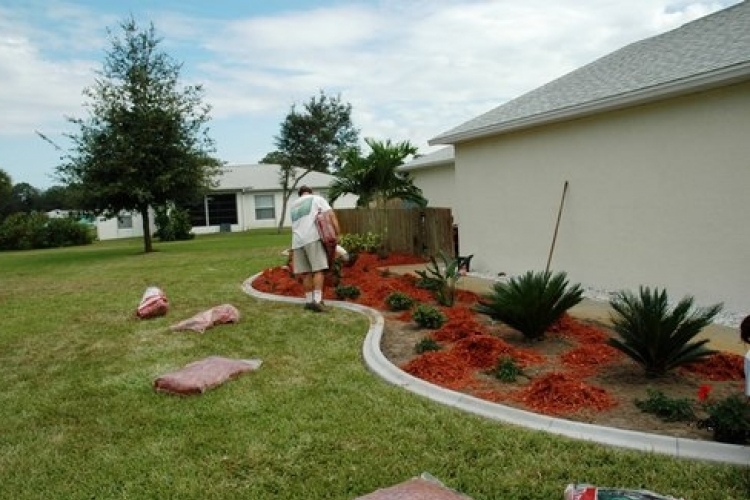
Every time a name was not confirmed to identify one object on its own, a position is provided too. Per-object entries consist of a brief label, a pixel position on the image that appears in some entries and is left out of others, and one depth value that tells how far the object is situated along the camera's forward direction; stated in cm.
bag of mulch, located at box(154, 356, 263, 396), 533
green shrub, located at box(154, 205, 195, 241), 3178
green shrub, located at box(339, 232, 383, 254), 1337
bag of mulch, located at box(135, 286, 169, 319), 884
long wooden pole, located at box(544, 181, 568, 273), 1002
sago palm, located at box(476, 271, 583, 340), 629
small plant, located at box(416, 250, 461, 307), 830
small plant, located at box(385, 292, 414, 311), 828
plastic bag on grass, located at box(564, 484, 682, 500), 296
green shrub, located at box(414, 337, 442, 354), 615
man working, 864
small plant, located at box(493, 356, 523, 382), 519
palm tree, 1482
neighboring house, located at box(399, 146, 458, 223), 2164
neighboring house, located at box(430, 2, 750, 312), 737
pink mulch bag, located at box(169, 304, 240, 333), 780
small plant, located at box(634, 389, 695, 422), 414
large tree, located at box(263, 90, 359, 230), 4006
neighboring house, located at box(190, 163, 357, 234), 3966
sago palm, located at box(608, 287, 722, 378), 500
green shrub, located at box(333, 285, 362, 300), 938
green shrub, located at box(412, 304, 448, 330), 715
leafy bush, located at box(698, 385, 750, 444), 363
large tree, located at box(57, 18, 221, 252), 2083
